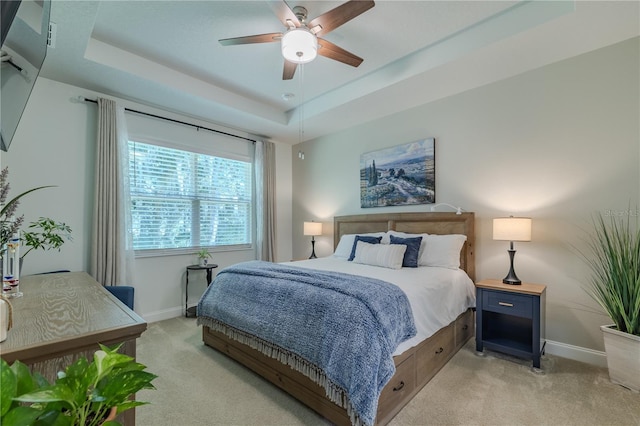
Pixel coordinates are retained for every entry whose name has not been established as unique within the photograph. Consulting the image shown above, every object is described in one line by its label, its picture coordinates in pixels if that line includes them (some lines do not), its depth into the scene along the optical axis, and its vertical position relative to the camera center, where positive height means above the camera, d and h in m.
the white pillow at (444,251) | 3.08 -0.41
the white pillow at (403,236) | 3.30 -0.28
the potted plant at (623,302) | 2.13 -0.67
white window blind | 3.75 +0.20
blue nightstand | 2.48 -1.02
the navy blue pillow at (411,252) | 3.13 -0.42
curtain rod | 3.35 +1.26
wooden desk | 0.80 -0.38
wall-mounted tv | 0.78 +0.49
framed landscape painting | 3.69 +0.52
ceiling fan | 2.02 +1.39
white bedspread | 2.19 -0.66
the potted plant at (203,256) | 4.12 -0.61
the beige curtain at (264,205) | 4.86 +0.13
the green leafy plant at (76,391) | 0.43 -0.30
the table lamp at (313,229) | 4.69 -0.25
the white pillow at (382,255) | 3.10 -0.46
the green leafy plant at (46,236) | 1.61 -0.14
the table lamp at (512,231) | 2.68 -0.16
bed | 1.81 -1.09
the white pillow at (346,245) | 3.93 -0.44
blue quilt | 1.63 -0.75
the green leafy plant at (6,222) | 1.15 -0.04
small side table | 3.95 -1.03
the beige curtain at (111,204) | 3.25 +0.10
